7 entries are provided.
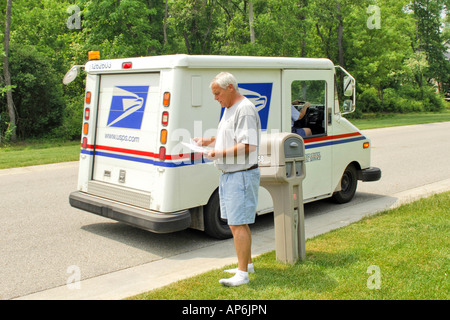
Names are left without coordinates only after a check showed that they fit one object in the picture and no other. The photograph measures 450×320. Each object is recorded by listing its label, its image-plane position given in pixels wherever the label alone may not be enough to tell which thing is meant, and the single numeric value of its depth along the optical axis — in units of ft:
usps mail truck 18.45
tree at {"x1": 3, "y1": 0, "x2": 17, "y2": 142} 62.03
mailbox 15.65
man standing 13.97
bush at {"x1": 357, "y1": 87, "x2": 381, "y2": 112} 119.34
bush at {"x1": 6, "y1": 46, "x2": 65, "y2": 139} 65.46
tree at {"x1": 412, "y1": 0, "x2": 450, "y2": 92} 164.76
